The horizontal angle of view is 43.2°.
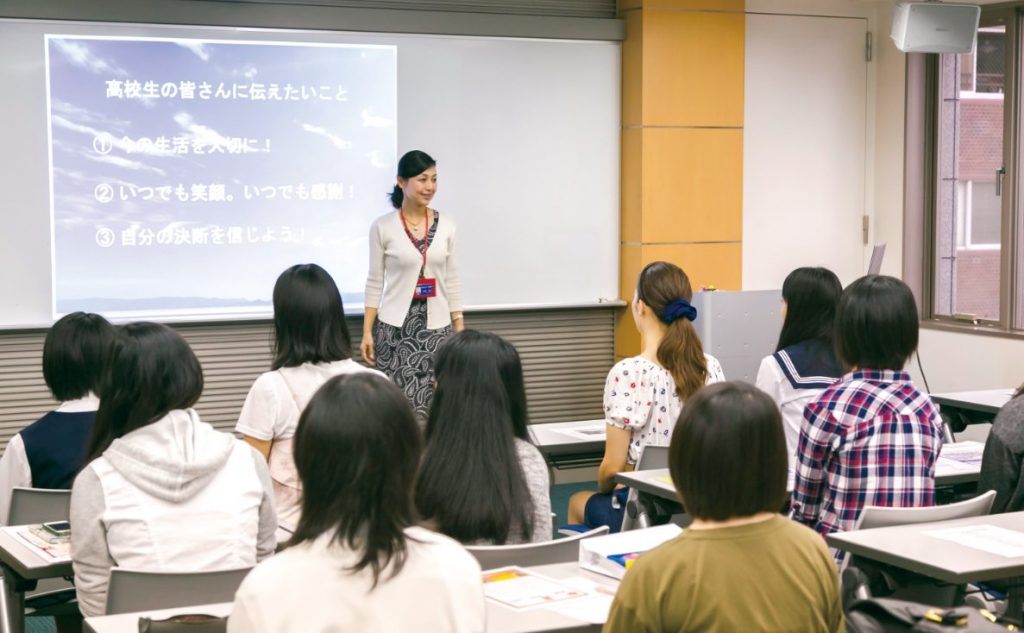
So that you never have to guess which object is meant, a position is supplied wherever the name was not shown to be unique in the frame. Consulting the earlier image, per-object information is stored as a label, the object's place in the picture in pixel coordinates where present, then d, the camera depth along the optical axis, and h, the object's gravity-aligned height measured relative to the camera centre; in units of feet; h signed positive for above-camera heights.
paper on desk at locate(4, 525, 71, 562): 10.34 -2.55
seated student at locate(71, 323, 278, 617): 9.48 -1.82
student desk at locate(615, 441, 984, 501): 12.73 -2.57
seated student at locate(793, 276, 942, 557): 11.14 -1.61
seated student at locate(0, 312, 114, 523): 12.11 -1.71
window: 24.44 +0.95
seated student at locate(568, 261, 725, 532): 14.35 -1.64
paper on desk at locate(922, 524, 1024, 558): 10.00 -2.46
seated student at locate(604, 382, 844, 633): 6.81 -1.67
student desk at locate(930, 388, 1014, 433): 18.38 -2.49
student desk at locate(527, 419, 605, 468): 15.28 -2.51
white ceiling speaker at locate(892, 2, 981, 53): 21.79 +3.46
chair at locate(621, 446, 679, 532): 13.34 -2.89
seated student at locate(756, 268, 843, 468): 13.79 -1.14
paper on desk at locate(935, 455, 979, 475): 13.91 -2.57
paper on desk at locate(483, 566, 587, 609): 8.87 -2.51
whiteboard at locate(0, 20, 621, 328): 22.57 +1.49
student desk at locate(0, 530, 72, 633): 10.14 -2.69
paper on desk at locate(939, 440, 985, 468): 14.64 -2.58
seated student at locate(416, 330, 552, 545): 9.41 -1.59
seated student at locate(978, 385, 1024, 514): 11.93 -2.12
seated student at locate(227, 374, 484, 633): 6.15 -1.45
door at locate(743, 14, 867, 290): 25.44 +1.71
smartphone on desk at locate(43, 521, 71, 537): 10.90 -2.51
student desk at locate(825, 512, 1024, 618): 9.48 -2.45
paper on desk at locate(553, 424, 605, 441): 15.85 -2.51
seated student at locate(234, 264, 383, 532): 12.68 -1.34
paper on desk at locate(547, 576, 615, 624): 8.61 -2.54
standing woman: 21.18 -1.00
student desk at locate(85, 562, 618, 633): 8.30 -2.53
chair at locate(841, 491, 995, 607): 10.40 -2.77
